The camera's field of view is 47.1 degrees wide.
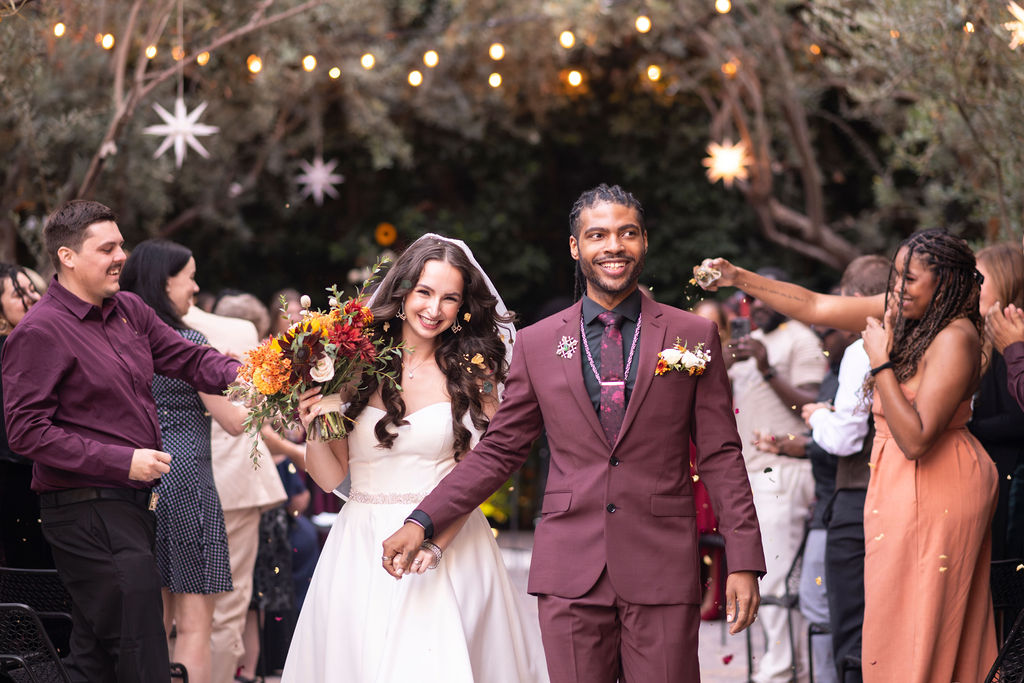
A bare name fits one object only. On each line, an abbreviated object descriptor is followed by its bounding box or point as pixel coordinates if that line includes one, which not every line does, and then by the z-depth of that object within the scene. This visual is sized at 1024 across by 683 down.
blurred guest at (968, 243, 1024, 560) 4.71
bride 3.96
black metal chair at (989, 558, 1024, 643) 4.46
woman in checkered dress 5.24
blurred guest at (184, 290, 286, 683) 5.95
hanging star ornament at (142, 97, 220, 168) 8.16
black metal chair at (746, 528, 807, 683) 6.09
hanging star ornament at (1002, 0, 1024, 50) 4.27
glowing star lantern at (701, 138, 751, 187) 10.47
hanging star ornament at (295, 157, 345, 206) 11.58
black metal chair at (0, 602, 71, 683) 3.91
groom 3.38
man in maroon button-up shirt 4.04
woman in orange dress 4.01
